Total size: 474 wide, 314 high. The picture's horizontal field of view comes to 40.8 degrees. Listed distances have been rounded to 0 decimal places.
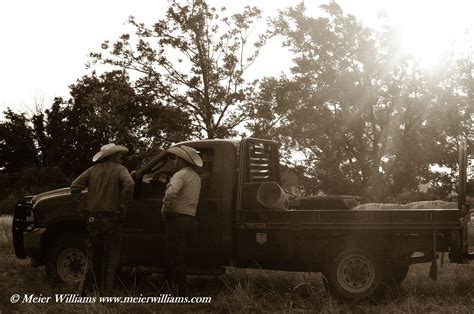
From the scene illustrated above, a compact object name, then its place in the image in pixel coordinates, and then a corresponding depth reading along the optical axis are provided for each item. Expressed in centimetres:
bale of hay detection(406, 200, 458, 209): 955
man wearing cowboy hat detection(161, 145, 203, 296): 720
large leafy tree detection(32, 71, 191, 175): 2525
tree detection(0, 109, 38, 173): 4922
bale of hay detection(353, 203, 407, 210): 839
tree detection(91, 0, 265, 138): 2580
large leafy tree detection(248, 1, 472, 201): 2797
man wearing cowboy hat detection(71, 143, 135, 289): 745
